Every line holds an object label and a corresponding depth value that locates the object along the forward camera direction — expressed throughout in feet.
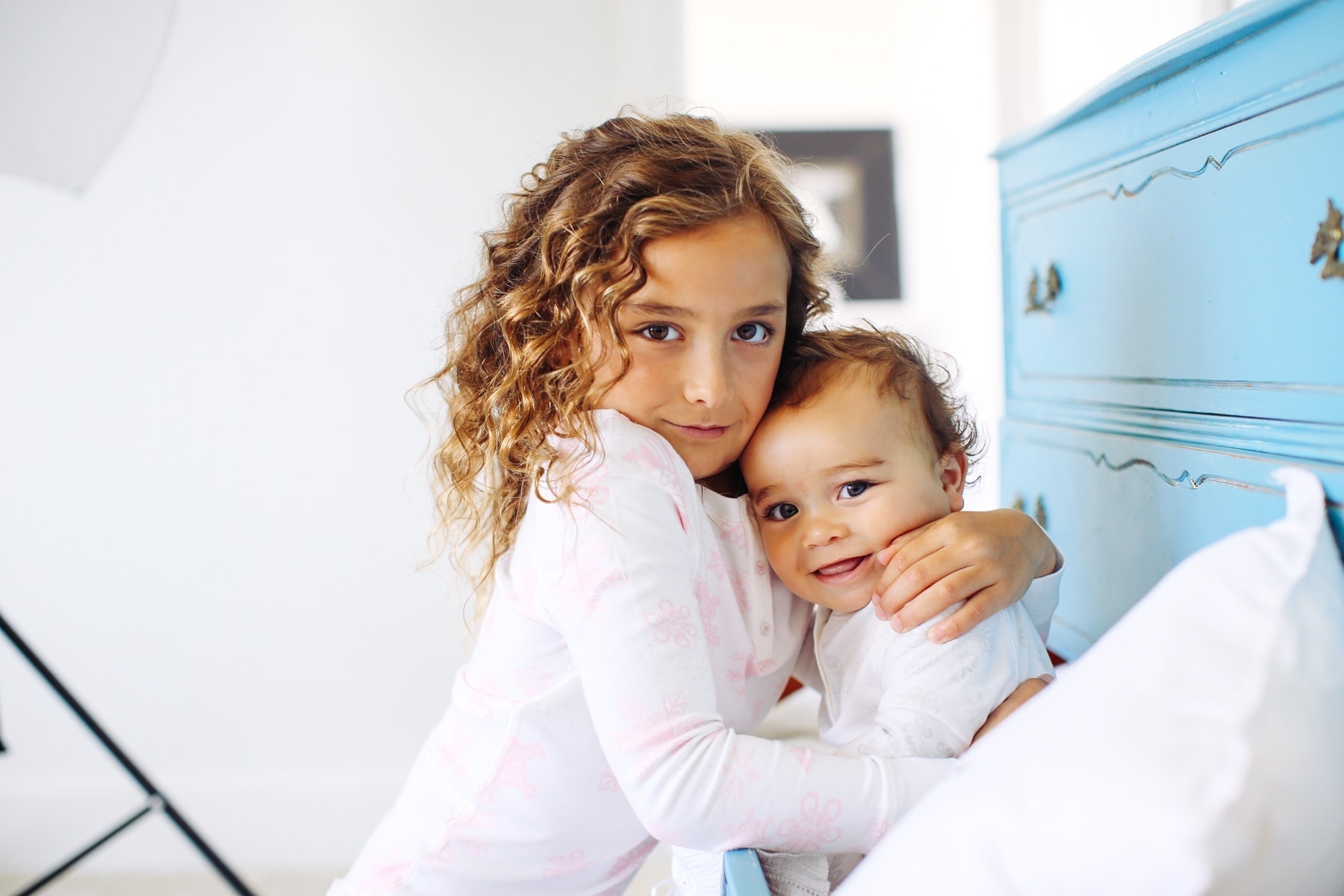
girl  2.50
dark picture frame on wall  8.37
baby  2.67
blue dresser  2.33
